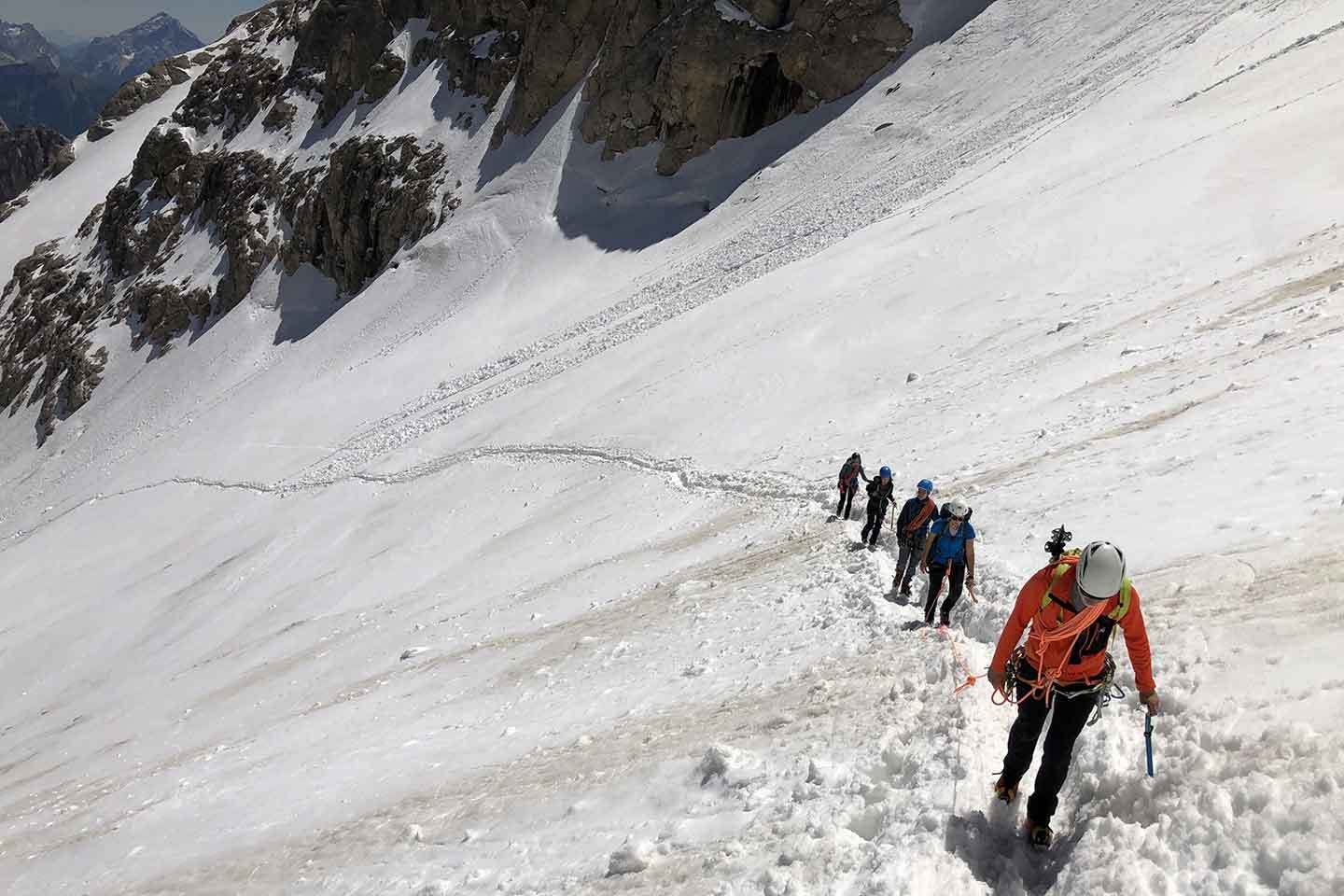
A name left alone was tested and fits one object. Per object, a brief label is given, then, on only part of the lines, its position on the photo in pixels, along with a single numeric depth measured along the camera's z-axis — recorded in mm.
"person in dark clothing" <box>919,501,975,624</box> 9664
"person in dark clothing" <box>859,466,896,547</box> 13031
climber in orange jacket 5223
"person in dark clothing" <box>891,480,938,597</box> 10742
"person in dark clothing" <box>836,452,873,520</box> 14648
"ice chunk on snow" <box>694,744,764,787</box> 7535
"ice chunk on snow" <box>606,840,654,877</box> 6855
